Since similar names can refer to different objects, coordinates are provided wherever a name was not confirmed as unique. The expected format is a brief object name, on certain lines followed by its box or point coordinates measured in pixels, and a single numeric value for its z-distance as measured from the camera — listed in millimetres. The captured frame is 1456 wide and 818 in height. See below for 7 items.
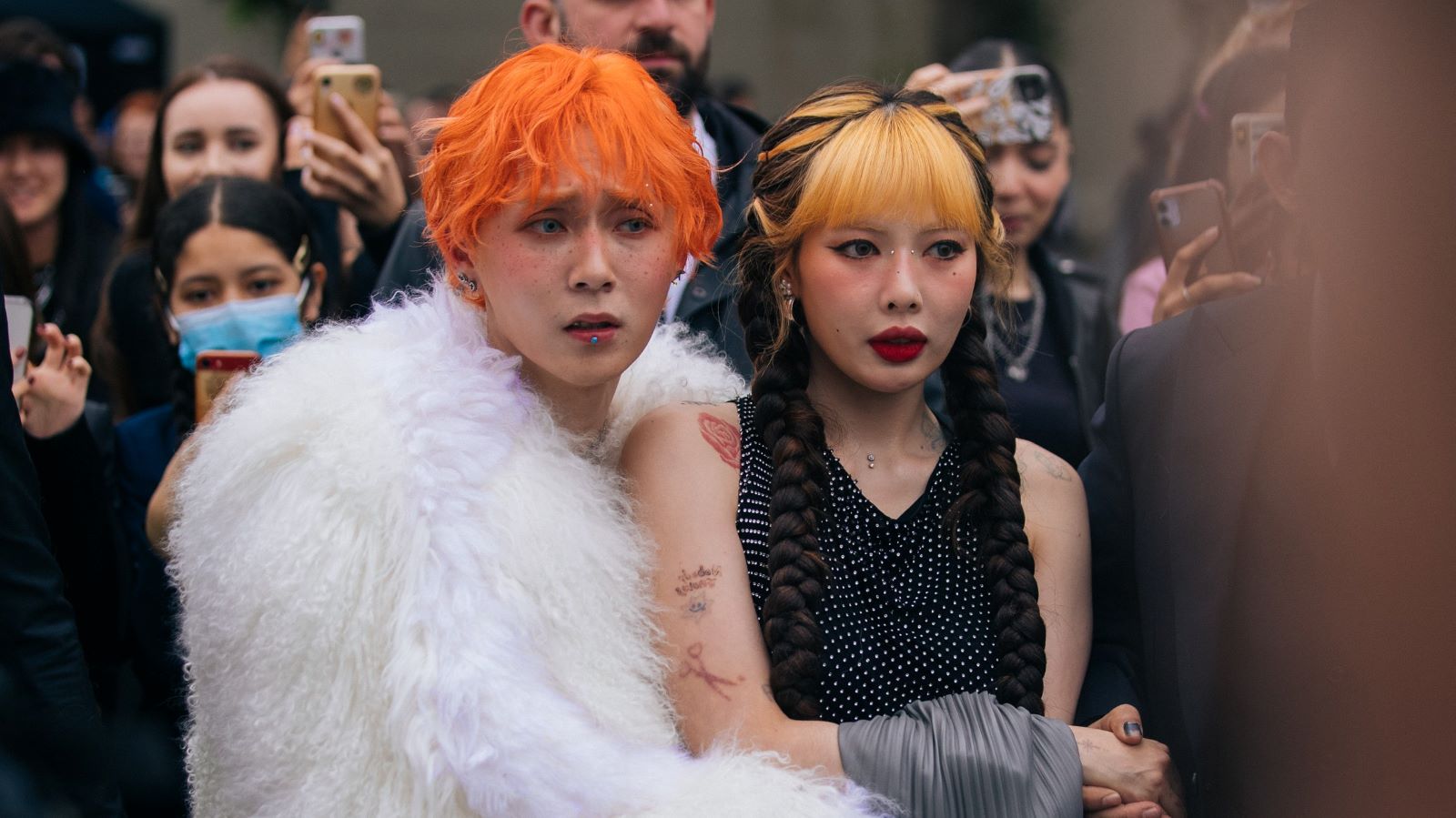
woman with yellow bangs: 2186
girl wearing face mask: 3195
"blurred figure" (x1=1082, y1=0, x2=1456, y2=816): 1916
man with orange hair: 2016
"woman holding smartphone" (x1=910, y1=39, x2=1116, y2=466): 3678
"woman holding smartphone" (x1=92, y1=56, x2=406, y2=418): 3848
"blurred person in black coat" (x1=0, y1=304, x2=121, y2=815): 2238
